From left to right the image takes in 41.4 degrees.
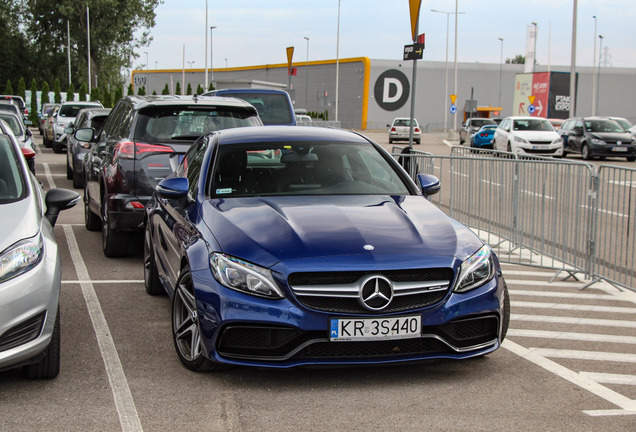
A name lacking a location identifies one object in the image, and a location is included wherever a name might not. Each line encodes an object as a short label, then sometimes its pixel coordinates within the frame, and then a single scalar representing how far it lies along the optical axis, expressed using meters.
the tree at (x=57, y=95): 64.31
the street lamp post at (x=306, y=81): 89.07
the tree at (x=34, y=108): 61.94
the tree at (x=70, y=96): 61.86
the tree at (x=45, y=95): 63.64
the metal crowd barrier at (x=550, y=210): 8.02
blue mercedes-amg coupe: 4.61
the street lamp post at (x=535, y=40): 61.16
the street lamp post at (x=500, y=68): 87.06
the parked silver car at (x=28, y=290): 4.43
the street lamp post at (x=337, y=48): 78.52
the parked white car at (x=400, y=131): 48.94
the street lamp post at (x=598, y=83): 77.28
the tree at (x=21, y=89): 68.56
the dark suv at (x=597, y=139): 30.97
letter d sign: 82.19
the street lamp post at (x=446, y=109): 72.88
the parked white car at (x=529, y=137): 32.53
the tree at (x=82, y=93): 65.28
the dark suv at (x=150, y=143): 8.69
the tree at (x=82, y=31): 80.38
